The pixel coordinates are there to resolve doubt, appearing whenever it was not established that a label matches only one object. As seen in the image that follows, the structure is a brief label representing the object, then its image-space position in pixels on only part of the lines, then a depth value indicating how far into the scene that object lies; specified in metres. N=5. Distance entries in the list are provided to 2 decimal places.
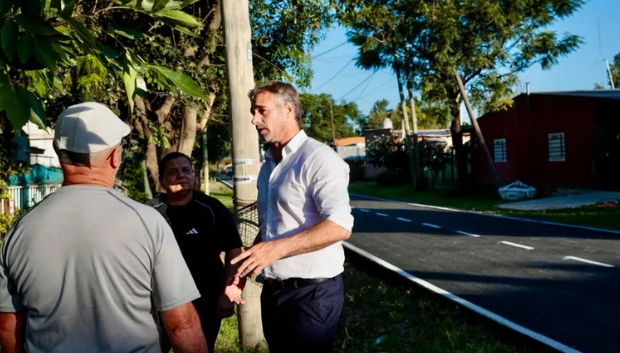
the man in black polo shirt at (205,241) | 4.60
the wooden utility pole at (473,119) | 26.94
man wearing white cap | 2.29
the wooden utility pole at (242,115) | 5.50
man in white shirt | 3.21
